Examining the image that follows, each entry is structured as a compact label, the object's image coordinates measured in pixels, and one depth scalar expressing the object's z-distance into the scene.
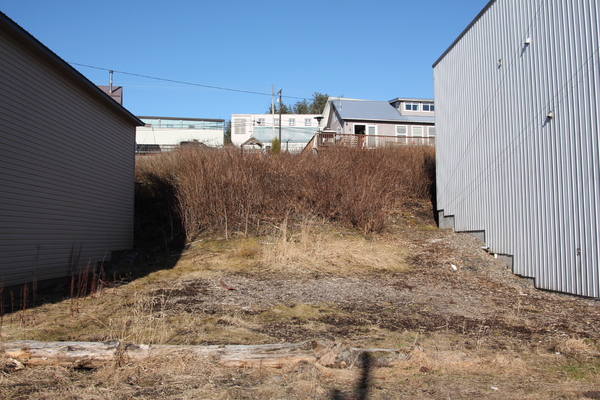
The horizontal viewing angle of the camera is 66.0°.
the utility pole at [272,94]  39.05
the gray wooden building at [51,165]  8.51
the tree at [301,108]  76.44
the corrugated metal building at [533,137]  8.38
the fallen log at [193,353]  4.86
